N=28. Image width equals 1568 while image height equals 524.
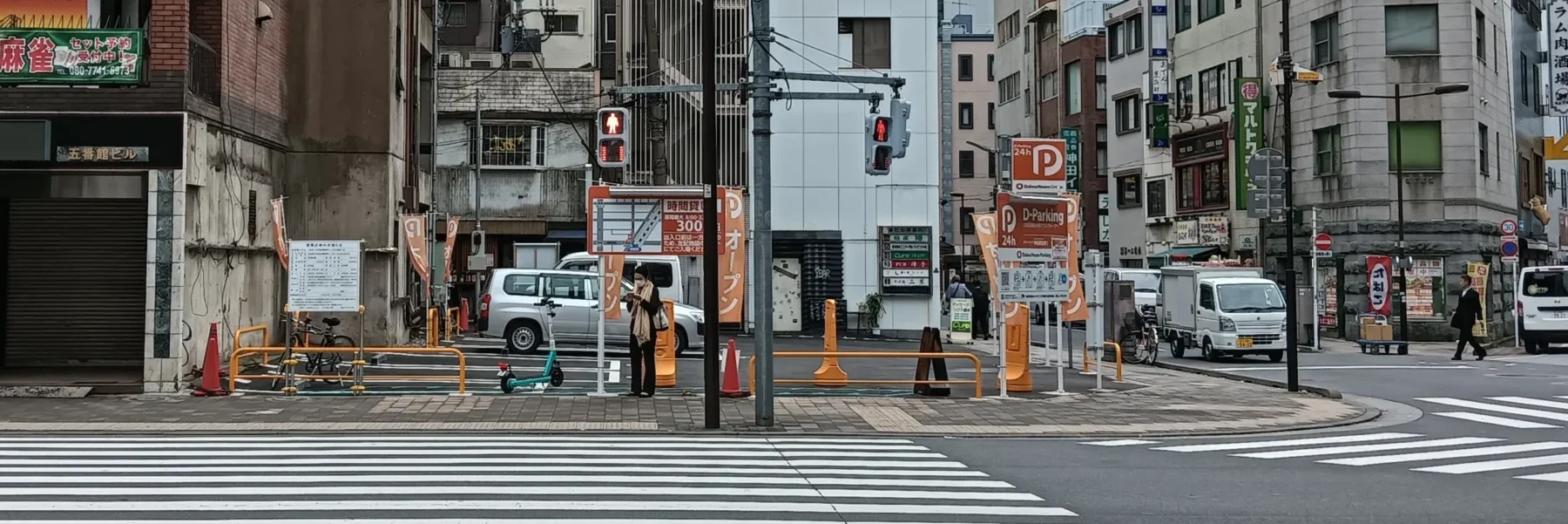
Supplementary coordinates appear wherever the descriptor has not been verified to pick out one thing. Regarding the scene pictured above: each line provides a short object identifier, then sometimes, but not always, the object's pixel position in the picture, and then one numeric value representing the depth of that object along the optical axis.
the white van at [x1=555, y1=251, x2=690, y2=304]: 32.53
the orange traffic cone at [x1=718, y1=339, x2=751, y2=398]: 18.22
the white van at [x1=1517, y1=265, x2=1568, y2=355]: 31.22
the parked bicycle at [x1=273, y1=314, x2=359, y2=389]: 19.44
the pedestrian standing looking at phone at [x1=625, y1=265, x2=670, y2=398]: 17.59
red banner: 33.12
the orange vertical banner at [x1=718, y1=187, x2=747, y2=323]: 19.50
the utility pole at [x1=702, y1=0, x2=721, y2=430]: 14.55
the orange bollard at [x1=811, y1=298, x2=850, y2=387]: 19.83
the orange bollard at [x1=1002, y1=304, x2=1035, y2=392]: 19.75
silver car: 26.70
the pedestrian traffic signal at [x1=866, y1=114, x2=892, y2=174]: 16.00
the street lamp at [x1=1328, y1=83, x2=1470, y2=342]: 33.84
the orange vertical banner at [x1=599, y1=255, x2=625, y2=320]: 19.80
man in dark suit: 27.50
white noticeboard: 17.97
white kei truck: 27.55
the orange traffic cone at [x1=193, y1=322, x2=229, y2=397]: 17.59
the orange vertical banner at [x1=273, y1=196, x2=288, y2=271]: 19.41
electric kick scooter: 18.27
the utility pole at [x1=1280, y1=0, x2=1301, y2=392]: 19.64
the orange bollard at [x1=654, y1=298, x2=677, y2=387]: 20.08
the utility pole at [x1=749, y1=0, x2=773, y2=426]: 14.66
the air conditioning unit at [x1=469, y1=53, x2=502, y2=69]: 42.97
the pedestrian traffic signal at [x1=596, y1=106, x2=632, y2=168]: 15.67
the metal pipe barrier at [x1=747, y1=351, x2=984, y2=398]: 17.42
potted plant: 34.69
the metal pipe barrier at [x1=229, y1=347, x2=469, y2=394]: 17.47
